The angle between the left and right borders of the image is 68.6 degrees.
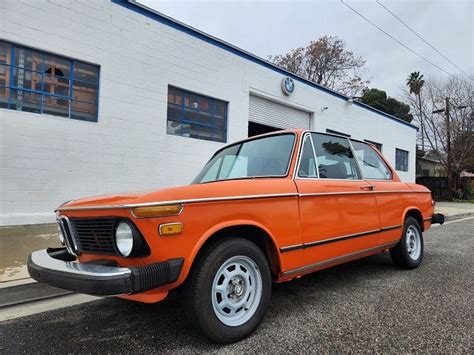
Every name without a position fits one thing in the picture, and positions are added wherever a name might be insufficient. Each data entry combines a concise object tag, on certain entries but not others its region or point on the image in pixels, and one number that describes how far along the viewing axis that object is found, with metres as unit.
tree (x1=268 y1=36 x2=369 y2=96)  32.84
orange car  2.31
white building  6.99
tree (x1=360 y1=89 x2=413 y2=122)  35.41
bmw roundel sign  12.97
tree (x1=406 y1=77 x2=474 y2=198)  25.78
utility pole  25.52
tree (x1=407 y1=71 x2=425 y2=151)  28.88
